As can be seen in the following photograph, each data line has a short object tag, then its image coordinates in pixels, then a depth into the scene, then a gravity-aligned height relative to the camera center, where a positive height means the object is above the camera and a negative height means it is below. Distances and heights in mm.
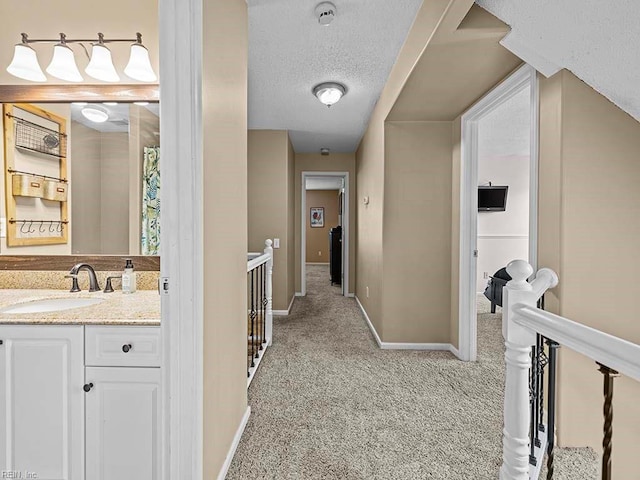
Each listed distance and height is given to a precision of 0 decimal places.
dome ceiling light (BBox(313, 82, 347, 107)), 2998 +1310
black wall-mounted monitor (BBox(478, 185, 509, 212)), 6082 +696
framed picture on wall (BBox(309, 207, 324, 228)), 10641 +639
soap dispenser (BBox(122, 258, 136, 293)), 1756 -236
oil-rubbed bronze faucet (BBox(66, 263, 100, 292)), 1775 -227
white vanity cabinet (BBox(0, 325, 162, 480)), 1275 -618
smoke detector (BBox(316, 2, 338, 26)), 1915 +1303
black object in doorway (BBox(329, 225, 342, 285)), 6892 -437
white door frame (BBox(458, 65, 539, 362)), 2951 +5
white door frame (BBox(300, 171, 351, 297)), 5754 +91
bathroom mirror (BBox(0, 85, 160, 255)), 1895 +396
